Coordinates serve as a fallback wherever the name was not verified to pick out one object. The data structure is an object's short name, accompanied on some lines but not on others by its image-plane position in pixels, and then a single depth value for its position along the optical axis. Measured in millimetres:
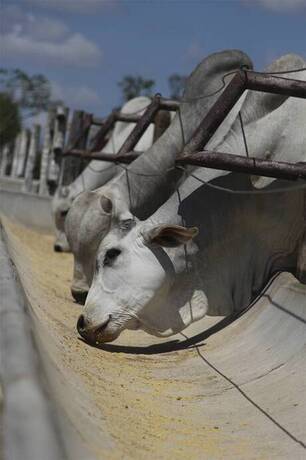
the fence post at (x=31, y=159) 21414
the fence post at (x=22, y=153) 28344
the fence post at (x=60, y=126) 17406
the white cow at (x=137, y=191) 7633
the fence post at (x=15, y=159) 29536
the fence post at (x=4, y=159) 31203
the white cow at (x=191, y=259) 5992
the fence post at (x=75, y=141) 13641
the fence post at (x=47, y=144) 18562
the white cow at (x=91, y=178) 11195
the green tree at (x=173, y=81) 42144
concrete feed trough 2652
